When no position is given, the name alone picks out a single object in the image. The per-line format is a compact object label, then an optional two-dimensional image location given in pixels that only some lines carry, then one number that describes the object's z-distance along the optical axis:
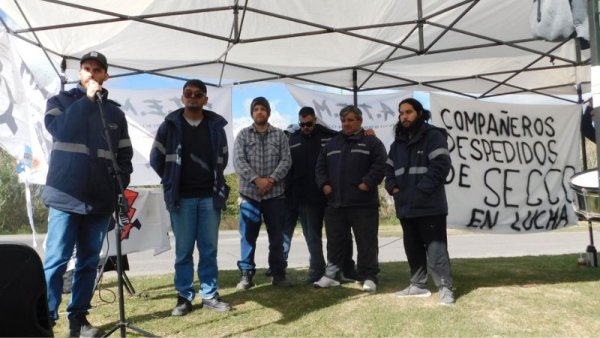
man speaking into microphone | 3.11
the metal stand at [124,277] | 4.57
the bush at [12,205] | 26.41
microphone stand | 2.74
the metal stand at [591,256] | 5.92
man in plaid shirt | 4.69
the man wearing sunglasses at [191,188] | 3.85
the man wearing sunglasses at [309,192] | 5.11
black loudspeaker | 1.26
